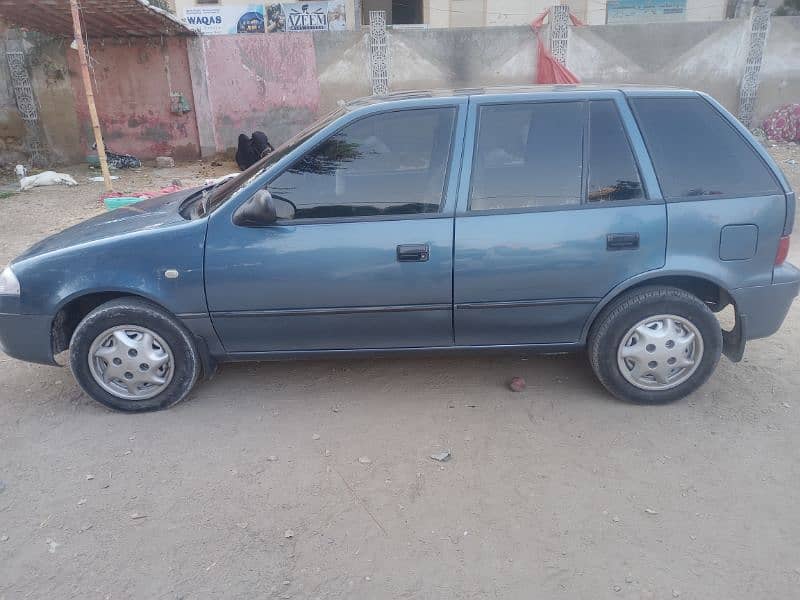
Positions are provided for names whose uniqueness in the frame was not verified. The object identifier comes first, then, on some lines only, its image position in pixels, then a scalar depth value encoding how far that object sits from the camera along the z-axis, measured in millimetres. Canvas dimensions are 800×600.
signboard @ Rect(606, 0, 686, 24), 21922
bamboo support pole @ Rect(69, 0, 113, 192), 8781
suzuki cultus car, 3309
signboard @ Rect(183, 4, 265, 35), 22984
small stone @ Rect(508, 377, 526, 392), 3789
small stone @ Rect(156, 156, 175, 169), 12789
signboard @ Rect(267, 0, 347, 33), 22688
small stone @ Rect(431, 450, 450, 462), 3167
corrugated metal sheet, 10055
